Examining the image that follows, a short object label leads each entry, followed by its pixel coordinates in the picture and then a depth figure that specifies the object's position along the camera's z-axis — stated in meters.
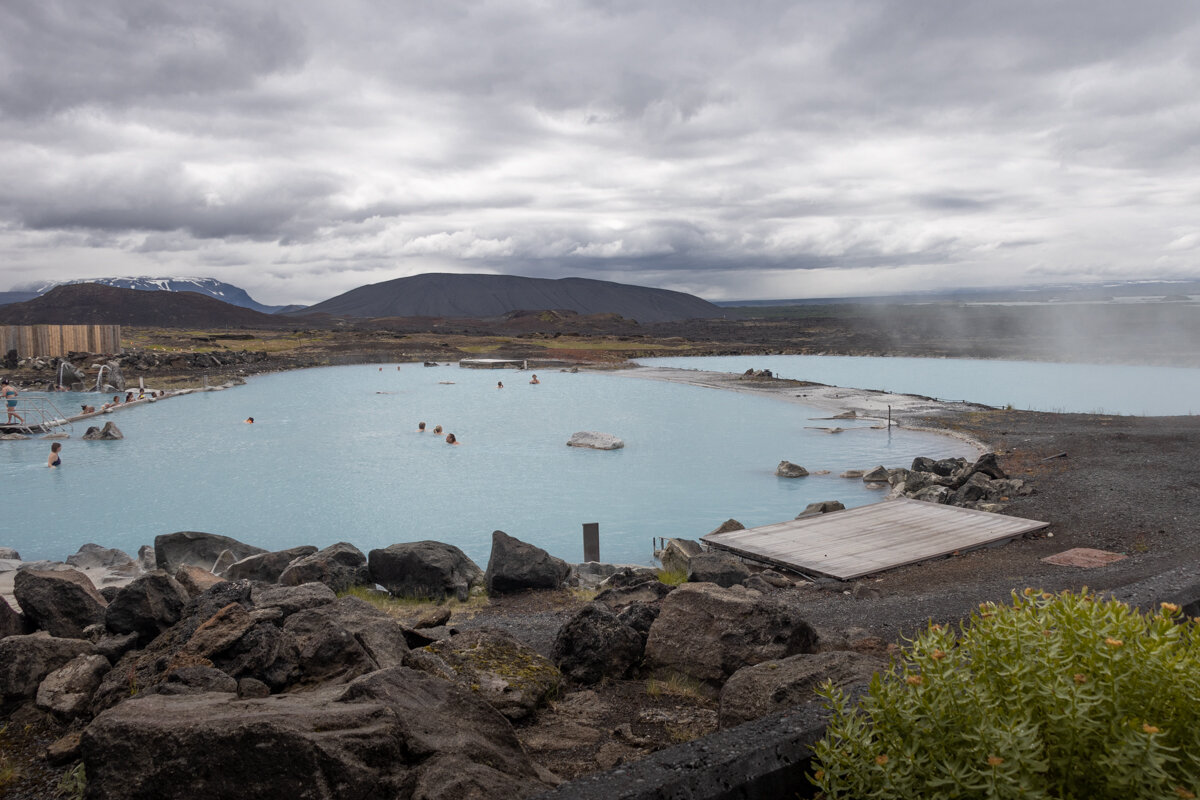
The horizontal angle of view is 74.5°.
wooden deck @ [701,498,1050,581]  9.30
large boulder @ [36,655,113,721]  4.40
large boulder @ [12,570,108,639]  5.77
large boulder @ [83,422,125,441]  23.95
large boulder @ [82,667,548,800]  2.88
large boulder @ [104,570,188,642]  5.51
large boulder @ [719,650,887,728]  3.71
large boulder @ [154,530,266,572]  11.26
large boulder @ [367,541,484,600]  9.27
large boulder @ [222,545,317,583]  9.85
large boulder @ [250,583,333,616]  5.53
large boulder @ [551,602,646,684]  5.09
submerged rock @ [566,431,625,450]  23.72
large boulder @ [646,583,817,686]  5.00
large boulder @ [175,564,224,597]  6.54
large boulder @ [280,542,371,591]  9.03
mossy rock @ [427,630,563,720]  4.33
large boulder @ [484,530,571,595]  9.11
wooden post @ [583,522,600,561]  11.77
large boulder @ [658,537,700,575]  10.07
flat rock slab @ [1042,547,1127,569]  8.65
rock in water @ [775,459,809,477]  19.34
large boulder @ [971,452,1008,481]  14.12
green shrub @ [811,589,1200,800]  2.02
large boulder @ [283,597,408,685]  4.35
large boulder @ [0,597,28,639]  5.64
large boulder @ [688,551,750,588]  8.65
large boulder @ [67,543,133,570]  12.02
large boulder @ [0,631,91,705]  4.57
